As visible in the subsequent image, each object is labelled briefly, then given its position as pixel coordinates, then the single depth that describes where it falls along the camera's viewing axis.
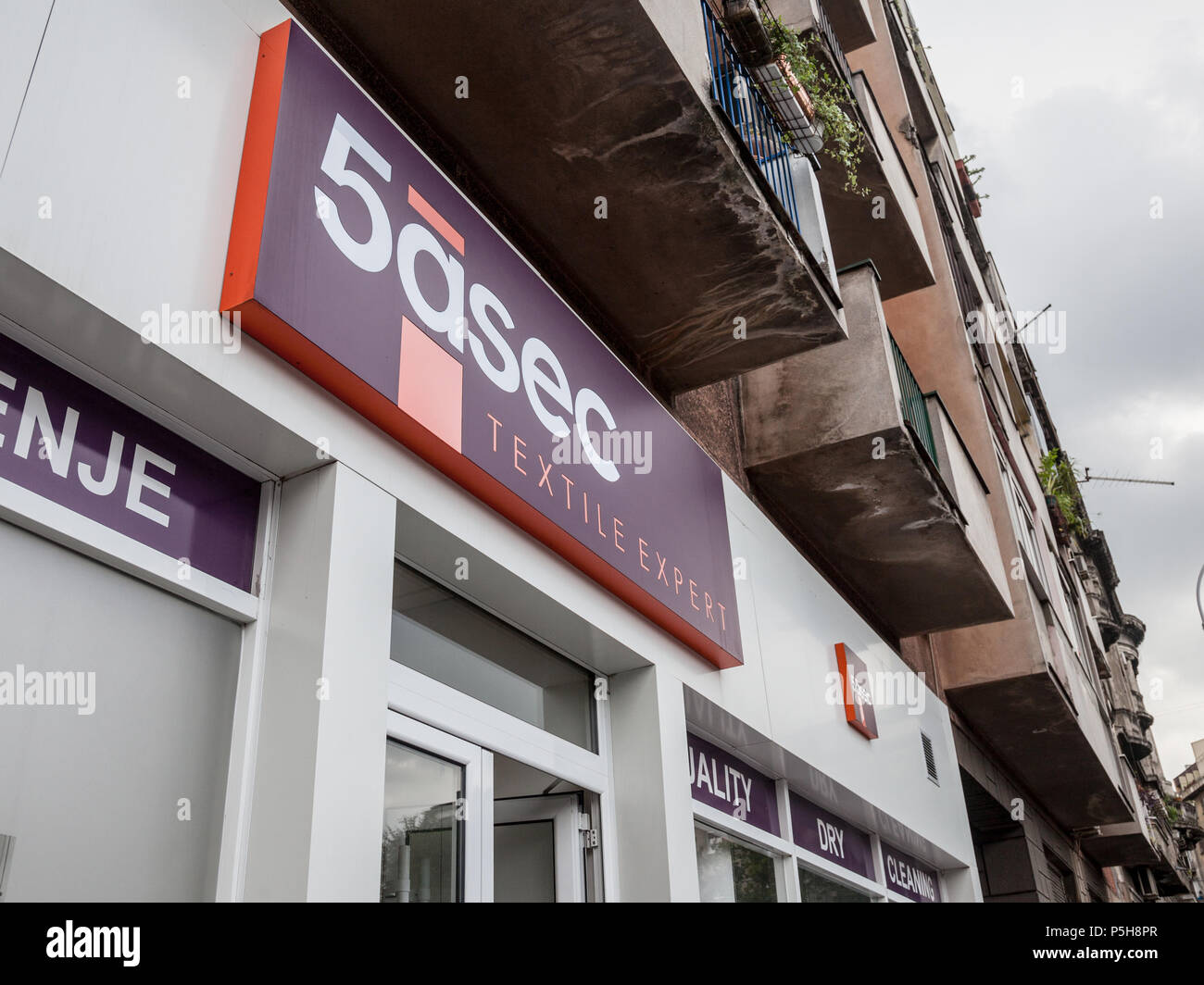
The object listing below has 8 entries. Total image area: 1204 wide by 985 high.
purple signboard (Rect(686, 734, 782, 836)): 5.79
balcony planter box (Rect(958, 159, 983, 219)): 20.12
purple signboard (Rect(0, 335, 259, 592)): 2.64
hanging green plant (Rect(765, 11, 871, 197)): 7.01
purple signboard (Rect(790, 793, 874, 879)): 7.11
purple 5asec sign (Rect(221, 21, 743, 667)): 3.12
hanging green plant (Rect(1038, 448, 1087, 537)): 19.94
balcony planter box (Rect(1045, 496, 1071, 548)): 19.88
